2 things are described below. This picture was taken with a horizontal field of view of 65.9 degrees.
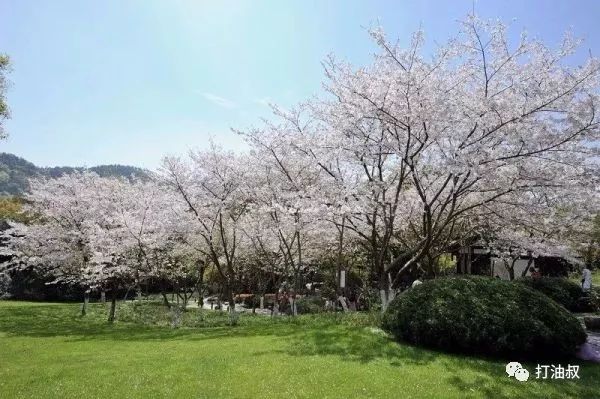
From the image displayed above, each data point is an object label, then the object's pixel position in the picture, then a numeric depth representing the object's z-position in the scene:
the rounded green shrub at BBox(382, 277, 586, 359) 7.50
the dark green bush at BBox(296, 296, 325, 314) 21.86
